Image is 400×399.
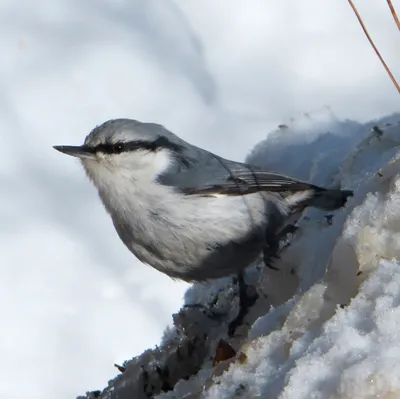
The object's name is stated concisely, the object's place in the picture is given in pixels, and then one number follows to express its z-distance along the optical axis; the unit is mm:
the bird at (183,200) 6086
